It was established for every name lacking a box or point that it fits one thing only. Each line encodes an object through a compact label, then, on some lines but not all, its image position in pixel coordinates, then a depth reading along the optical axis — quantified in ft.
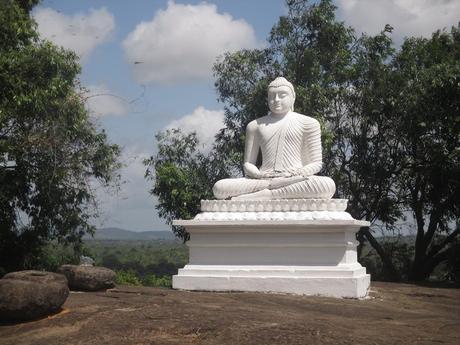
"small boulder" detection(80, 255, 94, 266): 42.54
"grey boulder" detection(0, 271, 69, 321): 21.31
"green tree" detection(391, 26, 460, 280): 44.88
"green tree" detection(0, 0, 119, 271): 37.63
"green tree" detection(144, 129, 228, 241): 48.67
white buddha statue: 33.55
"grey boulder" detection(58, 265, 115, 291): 28.02
